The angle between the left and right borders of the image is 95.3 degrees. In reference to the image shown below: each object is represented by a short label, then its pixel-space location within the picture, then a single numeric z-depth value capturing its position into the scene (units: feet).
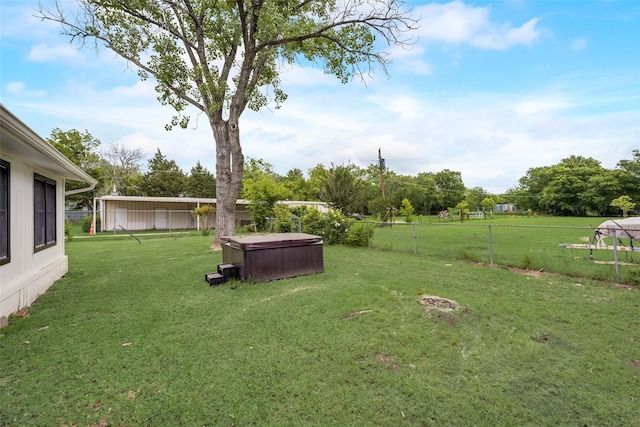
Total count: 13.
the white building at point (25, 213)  11.55
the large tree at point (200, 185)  116.77
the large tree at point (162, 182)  110.22
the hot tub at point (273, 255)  18.47
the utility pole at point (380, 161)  84.64
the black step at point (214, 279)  18.13
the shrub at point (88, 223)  64.18
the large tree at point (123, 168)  102.42
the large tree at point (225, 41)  31.55
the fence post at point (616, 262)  17.16
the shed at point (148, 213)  66.08
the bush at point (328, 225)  37.27
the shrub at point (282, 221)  44.52
